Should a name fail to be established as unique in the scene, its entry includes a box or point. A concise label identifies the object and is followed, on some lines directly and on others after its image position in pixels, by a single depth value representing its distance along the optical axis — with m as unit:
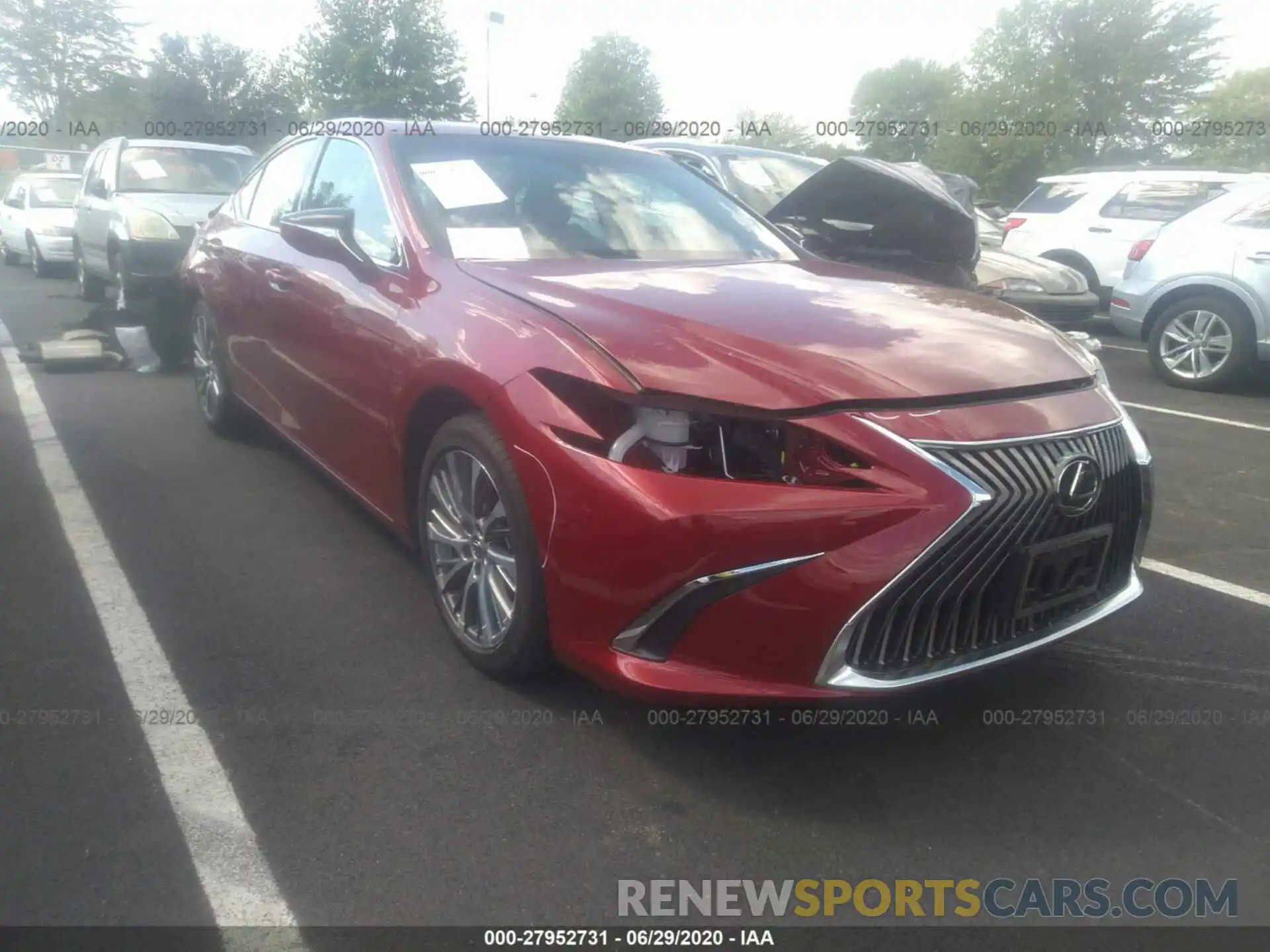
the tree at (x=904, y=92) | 64.00
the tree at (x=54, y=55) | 34.31
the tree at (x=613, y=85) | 44.88
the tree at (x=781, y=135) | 49.34
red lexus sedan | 2.23
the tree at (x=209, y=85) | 27.88
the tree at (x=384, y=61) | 32.97
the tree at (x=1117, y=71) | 32.53
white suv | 10.61
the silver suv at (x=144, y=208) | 7.75
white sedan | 13.48
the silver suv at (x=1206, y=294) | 7.50
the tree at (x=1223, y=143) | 32.09
